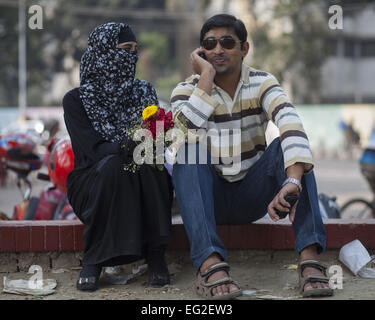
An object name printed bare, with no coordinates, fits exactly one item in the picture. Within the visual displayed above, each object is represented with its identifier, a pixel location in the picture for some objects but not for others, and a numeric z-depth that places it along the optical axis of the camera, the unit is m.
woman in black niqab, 6.37
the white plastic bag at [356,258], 6.84
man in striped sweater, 5.97
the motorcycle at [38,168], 8.39
